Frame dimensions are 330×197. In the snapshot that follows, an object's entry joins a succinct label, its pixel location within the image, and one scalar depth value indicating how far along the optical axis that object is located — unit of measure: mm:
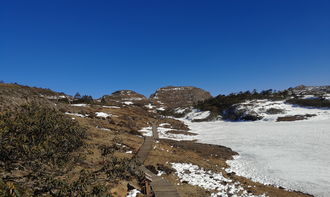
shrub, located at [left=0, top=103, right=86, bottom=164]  5023
